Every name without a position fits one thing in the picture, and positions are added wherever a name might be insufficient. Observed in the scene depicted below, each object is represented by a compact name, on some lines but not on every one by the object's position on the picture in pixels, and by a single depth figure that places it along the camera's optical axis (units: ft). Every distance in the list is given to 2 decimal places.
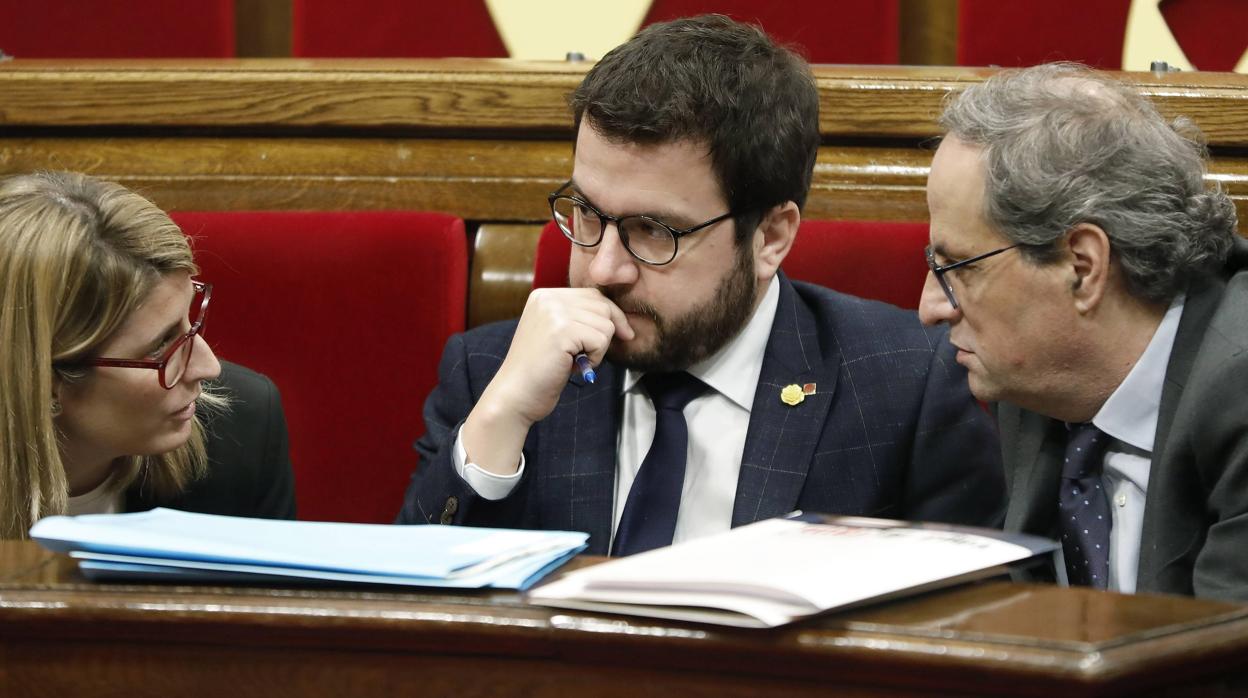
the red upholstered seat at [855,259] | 13.27
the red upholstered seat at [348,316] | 13.42
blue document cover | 11.33
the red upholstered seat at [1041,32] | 14.81
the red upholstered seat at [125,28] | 15.19
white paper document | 11.12
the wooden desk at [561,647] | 11.04
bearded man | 12.66
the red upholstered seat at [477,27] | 14.96
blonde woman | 12.71
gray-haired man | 12.36
